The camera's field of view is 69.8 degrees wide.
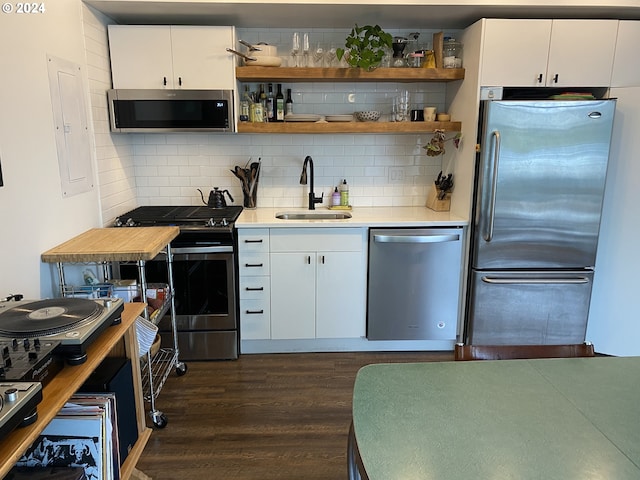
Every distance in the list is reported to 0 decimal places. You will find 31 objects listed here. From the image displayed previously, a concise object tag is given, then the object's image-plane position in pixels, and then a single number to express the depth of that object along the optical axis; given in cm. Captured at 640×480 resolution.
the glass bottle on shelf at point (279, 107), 320
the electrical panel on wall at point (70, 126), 230
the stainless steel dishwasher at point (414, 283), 298
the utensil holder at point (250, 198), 342
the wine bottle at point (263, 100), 321
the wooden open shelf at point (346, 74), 300
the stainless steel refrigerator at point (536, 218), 275
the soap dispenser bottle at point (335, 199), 348
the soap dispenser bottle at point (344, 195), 349
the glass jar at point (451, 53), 309
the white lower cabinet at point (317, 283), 299
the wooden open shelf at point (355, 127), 309
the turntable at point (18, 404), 100
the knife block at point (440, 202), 335
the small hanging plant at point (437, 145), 322
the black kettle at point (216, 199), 335
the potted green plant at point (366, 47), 290
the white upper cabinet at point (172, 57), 292
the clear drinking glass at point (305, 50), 311
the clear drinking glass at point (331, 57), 319
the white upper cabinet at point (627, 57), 281
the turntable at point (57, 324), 133
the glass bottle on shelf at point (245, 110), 317
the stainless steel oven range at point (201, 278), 288
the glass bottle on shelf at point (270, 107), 324
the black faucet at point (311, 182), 335
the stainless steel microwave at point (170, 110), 297
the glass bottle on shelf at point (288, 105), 331
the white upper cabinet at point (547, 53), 279
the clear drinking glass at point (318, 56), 316
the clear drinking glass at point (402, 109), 329
